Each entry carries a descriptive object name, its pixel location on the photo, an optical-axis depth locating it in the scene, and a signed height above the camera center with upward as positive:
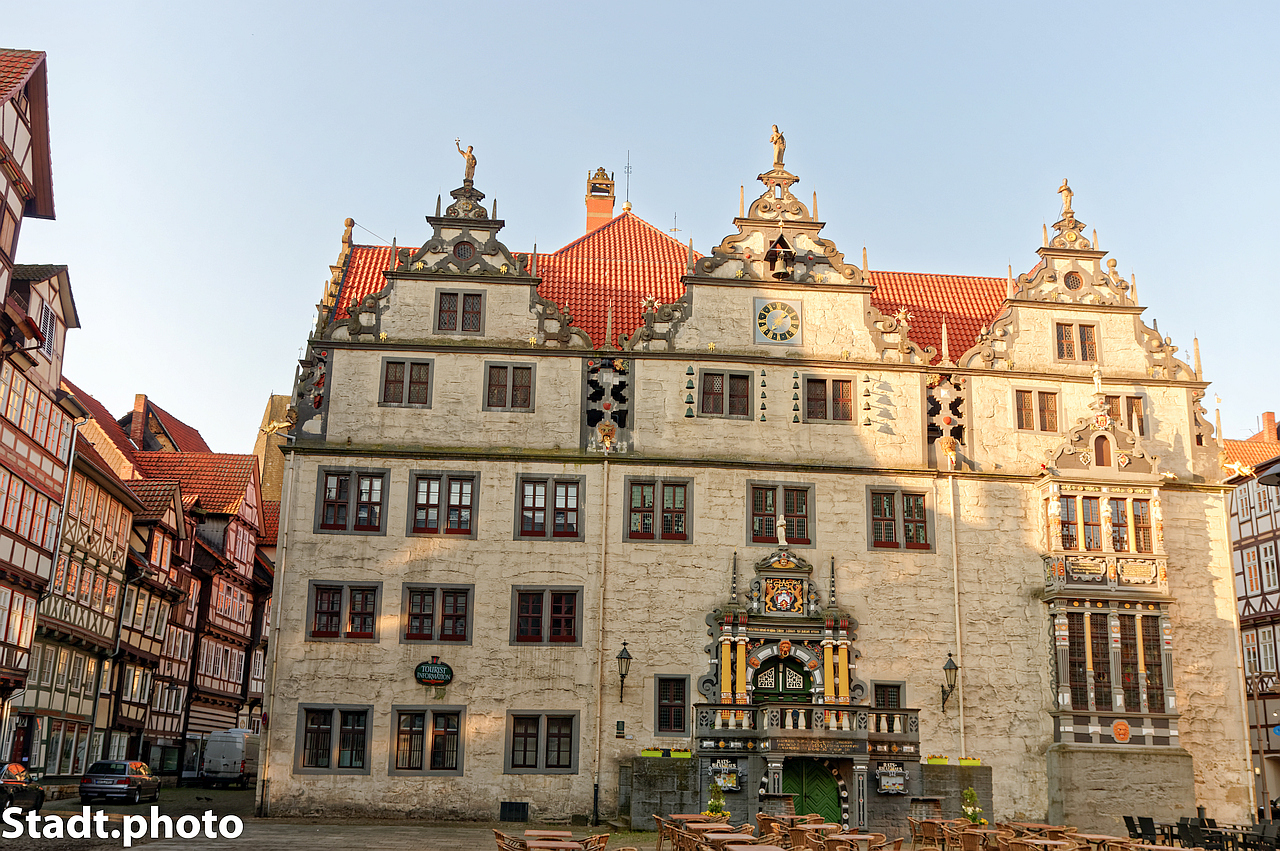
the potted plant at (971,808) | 25.23 -1.48
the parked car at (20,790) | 26.52 -1.64
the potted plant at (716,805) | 23.03 -1.48
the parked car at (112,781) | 32.66 -1.70
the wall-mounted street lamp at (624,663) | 30.52 +1.64
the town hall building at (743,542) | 30.53 +4.96
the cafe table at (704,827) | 19.72 -1.56
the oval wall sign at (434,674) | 30.47 +1.25
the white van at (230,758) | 46.25 -1.43
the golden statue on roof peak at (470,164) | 34.81 +15.85
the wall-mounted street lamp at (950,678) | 31.34 +1.50
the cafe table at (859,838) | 17.81 -1.52
